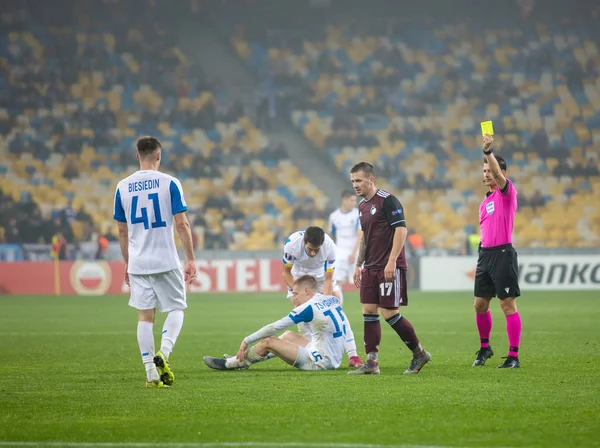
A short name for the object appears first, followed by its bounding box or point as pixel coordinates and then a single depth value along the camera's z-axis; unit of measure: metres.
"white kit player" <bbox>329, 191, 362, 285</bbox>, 37.34
